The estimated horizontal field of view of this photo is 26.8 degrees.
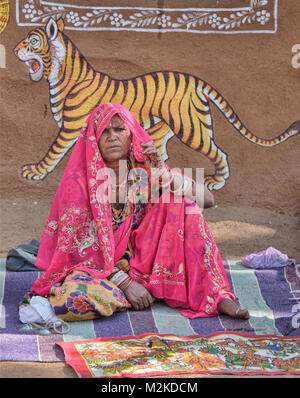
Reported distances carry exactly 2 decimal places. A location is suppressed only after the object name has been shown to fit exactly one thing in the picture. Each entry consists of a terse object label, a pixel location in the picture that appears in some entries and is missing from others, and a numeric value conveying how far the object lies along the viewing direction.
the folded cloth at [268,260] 4.89
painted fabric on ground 3.02
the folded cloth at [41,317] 3.61
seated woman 3.90
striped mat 3.33
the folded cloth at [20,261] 4.60
